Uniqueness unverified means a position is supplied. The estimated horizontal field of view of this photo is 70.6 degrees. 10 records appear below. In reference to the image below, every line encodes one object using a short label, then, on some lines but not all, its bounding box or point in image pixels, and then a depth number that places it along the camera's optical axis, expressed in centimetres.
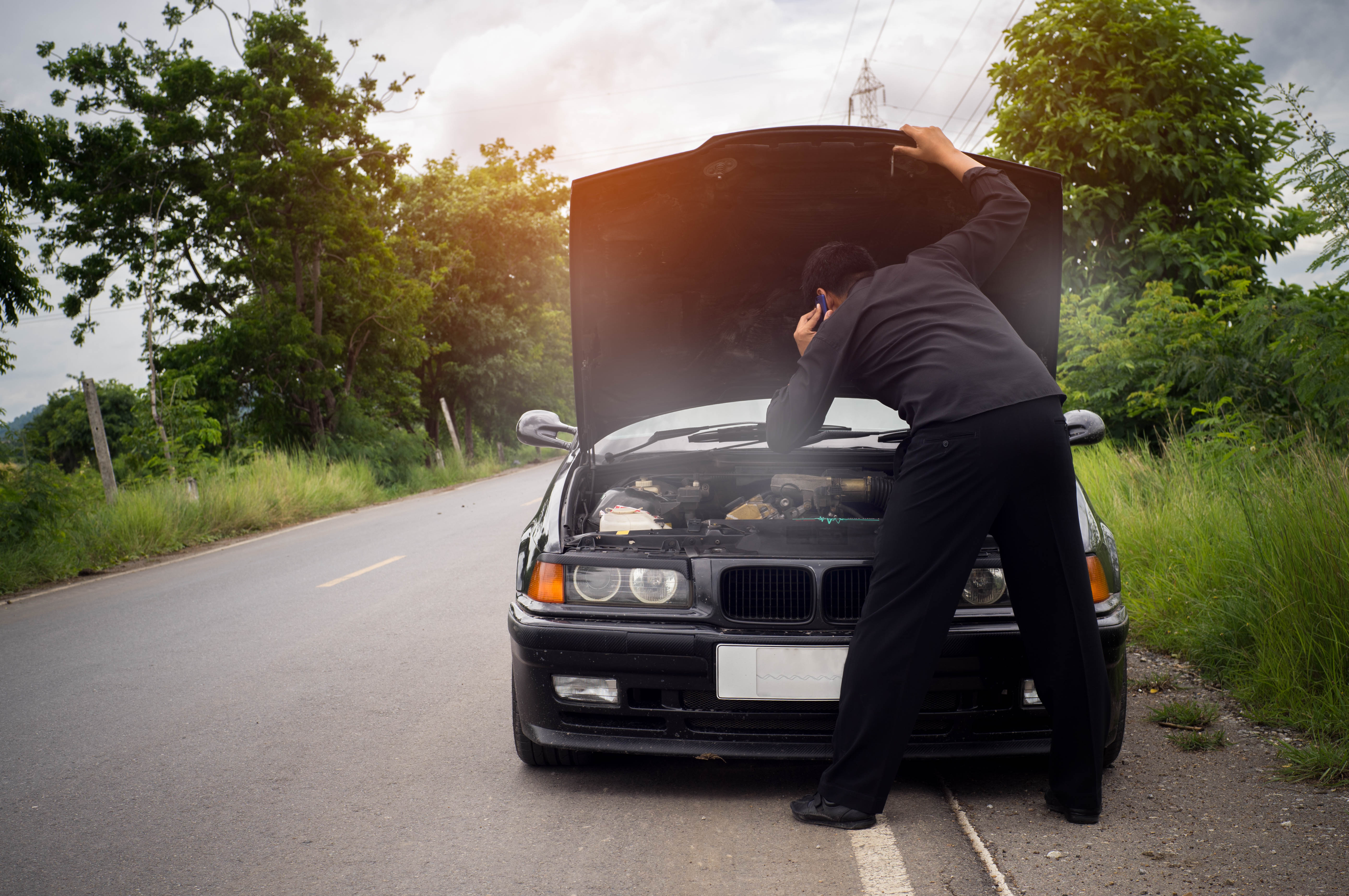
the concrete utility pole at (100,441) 1234
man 273
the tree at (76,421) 4500
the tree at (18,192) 1022
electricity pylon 4012
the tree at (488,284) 3181
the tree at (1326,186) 520
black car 298
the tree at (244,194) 2014
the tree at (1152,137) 970
